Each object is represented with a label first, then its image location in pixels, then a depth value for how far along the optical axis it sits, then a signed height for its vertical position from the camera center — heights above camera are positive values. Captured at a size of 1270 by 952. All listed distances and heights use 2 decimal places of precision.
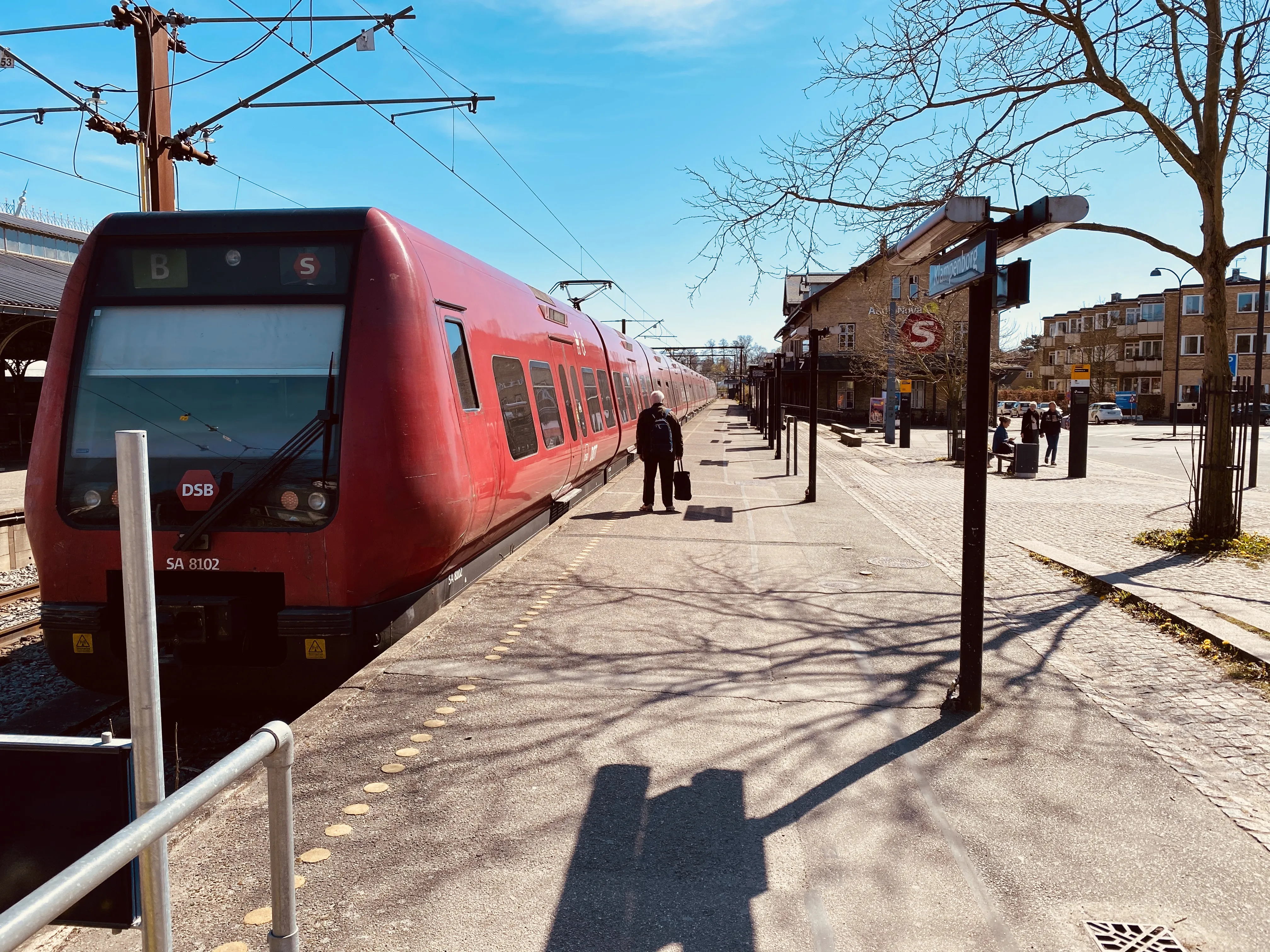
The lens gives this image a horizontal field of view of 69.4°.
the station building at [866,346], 26.84 +2.54
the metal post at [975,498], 4.52 -0.48
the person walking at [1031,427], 21.53 -0.55
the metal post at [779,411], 18.98 -0.08
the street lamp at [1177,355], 25.26 +2.39
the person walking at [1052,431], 22.53 -0.68
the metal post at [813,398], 13.65 +0.13
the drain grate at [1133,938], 2.74 -1.63
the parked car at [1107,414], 55.47 -0.66
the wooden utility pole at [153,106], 11.50 +3.92
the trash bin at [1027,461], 19.36 -1.22
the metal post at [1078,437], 19.02 -0.72
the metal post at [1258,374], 13.42 +0.60
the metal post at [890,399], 29.16 +0.23
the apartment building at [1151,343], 61.53 +4.54
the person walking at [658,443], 12.02 -0.45
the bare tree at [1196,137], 9.12 +2.72
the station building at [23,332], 17.31 +1.84
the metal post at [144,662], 1.68 -0.47
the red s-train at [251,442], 4.82 -0.15
